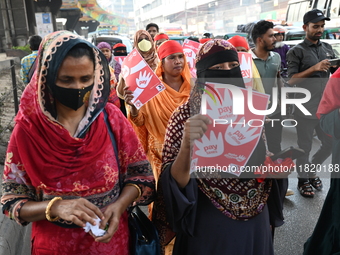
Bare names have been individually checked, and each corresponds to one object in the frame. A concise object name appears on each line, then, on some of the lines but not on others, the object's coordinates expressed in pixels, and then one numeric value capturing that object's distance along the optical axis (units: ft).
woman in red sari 4.90
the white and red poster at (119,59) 19.62
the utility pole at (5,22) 56.65
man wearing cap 13.47
